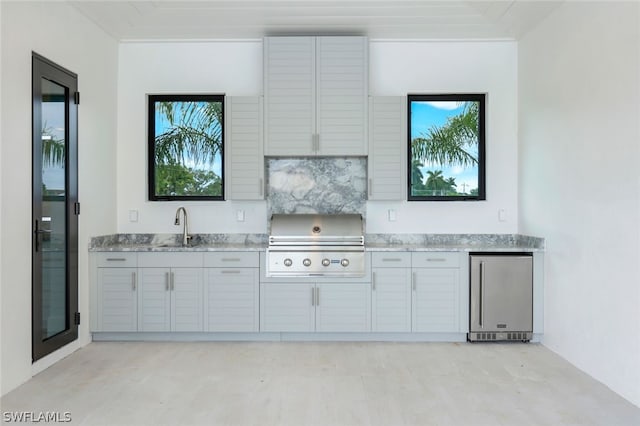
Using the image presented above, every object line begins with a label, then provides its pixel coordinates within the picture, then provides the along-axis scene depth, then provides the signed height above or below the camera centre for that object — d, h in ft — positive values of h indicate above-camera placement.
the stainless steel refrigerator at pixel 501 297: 13.71 -2.38
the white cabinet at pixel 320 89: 14.56 +3.60
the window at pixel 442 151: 15.52 +1.90
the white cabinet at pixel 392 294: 13.85 -2.34
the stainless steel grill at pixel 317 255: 13.93 -1.25
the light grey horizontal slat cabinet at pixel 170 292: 13.92 -2.34
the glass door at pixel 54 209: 11.07 -0.01
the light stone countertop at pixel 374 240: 15.20 -0.93
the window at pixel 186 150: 15.55 +1.88
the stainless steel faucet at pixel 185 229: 14.77 -0.61
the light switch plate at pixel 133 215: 15.51 -0.19
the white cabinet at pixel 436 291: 13.87 -2.25
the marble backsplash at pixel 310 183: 15.57 +0.86
